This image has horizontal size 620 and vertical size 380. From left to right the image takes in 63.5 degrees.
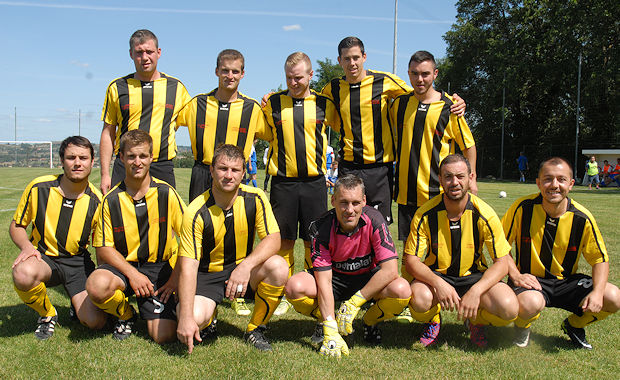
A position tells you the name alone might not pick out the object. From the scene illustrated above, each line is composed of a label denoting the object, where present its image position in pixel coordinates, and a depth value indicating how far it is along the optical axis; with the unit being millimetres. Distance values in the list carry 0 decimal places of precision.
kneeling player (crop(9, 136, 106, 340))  3307
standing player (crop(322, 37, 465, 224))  4055
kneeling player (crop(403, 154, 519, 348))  3068
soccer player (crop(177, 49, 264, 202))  4062
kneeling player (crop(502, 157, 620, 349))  3125
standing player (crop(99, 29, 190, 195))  4121
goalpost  36875
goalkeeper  3084
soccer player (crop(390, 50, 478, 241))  3867
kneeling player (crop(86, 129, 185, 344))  3197
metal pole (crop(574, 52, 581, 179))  23469
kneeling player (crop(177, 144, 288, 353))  3053
